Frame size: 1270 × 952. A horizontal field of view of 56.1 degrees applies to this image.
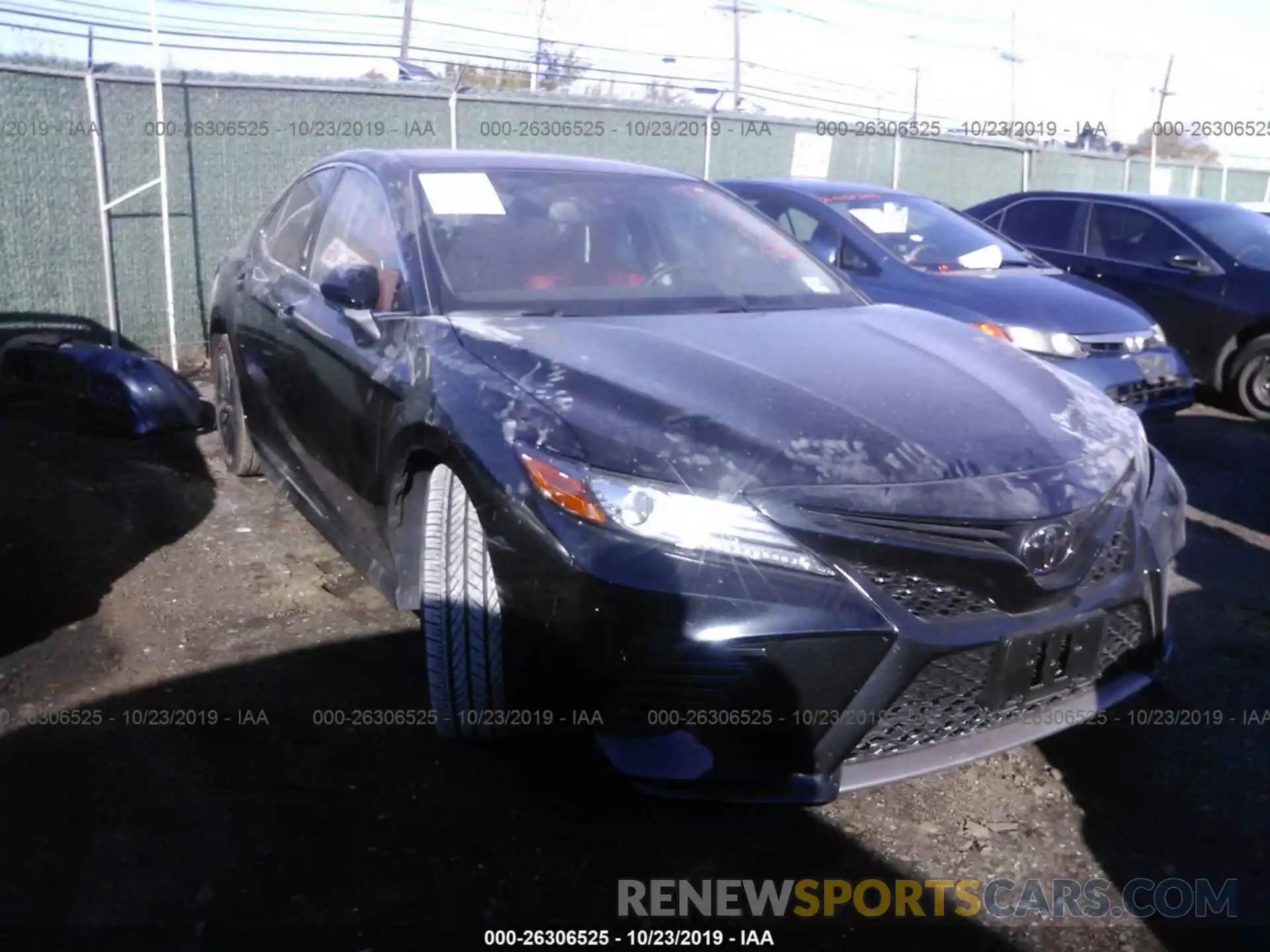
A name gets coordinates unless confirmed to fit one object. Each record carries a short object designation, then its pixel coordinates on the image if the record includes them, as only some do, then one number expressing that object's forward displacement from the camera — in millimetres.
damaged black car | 2465
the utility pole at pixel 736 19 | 26734
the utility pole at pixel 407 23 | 15579
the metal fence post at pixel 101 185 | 7711
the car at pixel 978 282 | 6062
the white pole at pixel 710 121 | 12234
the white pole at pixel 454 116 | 9789
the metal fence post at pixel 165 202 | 8039
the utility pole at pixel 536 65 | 13685
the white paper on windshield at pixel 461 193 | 3781
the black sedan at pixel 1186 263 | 7820
